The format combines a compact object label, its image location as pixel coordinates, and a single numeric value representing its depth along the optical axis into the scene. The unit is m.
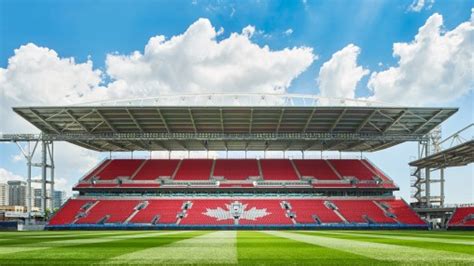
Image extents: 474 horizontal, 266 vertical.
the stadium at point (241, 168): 44.75
